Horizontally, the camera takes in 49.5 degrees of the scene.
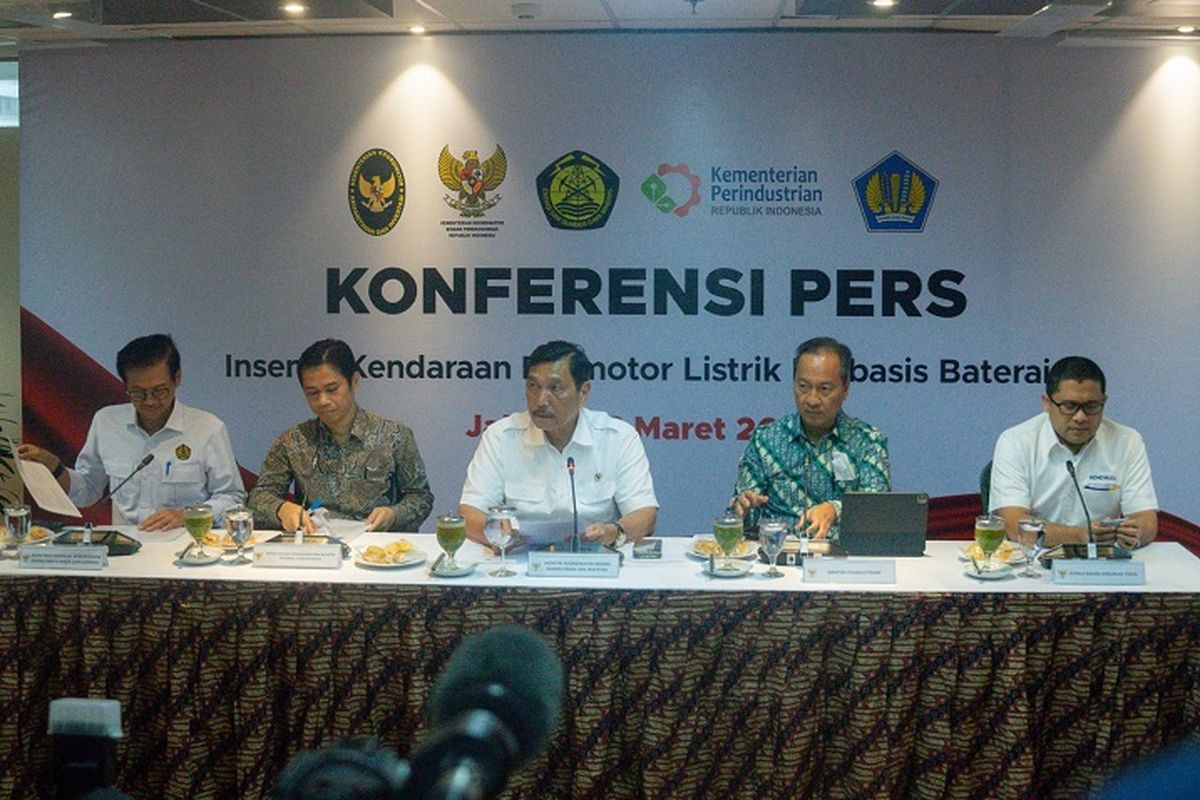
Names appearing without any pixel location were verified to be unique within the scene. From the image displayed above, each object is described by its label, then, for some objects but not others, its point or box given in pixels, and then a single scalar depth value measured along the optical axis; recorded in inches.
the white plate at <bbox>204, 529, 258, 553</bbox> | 144.4
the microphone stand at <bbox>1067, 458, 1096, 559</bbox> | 133.7
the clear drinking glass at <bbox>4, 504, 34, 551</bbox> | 143.2
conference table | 127.0
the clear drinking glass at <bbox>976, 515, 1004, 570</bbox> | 134.0
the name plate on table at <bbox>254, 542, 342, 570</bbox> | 136.2
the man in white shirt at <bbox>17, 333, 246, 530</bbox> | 177.0
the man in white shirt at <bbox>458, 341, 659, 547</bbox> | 159.6
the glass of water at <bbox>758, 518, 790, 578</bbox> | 135.4
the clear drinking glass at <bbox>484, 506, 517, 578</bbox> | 136.3
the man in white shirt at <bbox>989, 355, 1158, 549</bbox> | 157.8
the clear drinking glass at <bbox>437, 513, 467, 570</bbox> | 134.6
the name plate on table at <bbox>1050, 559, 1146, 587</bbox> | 129.0
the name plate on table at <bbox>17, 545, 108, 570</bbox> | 135.1
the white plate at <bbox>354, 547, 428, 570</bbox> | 137.6
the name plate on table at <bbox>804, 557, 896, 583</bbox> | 130.1
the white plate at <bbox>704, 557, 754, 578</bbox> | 133.2
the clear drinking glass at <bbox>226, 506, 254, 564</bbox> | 140.7
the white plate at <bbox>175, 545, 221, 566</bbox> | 139.5
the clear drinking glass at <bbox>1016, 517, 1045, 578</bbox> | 136.2
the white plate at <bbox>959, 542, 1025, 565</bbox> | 138.0
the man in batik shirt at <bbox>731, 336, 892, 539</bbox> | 160.1
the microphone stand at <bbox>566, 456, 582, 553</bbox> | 140.6
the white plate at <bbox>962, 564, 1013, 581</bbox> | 132.1
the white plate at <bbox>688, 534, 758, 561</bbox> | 140.9
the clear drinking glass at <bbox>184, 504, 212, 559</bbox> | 140.0
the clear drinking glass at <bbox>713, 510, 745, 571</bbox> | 134.1
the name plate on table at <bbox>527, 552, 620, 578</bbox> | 132.3
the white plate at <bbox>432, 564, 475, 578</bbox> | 133.1
